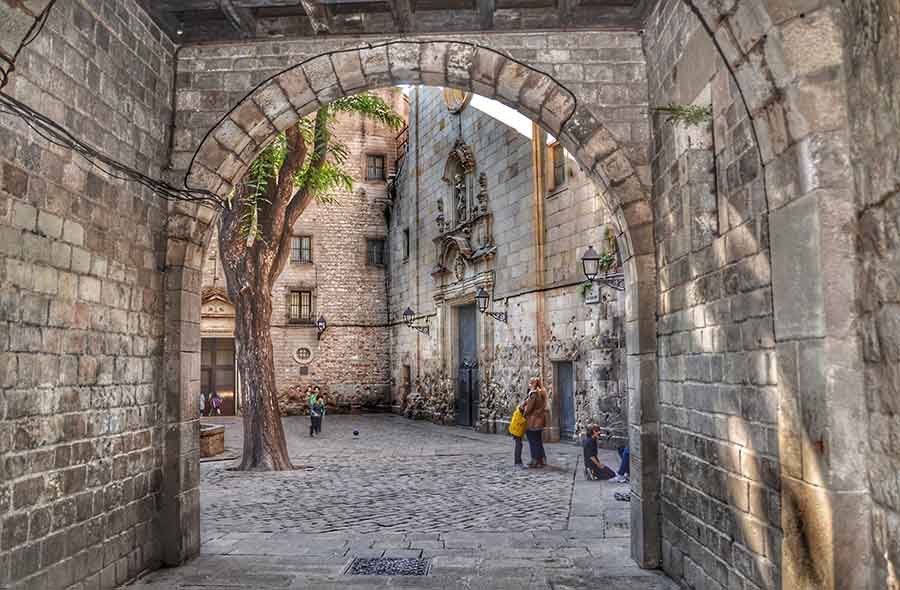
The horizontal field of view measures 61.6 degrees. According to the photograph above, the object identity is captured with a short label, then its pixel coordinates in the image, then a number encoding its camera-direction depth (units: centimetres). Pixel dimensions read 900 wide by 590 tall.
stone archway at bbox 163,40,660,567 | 582
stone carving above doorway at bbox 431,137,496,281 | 1694
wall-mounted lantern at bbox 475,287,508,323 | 1592
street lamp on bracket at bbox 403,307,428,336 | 1978
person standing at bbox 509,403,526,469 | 1121
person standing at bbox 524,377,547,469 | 1104
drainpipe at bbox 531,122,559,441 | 1456
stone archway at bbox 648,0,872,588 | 259
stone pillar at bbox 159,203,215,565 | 582
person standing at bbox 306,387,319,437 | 1688
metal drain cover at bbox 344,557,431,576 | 564
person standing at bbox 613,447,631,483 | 970
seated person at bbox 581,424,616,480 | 983
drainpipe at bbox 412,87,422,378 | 2131
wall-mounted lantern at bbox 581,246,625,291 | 995
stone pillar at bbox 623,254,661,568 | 561
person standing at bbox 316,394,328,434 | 1709
